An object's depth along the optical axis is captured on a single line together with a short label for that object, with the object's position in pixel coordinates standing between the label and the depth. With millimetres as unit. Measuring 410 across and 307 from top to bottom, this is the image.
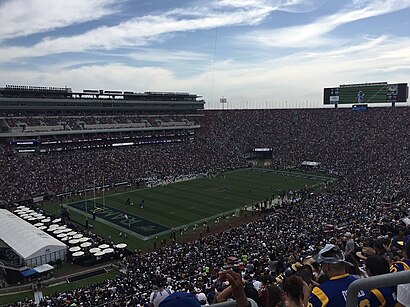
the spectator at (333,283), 3188
